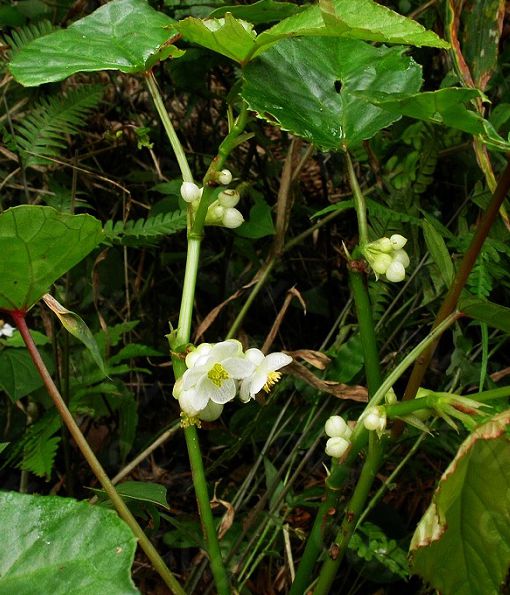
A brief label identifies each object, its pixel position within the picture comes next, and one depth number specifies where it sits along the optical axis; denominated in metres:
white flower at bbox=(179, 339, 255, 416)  0.49
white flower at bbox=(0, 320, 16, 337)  0.67
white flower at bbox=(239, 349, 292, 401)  0.51
